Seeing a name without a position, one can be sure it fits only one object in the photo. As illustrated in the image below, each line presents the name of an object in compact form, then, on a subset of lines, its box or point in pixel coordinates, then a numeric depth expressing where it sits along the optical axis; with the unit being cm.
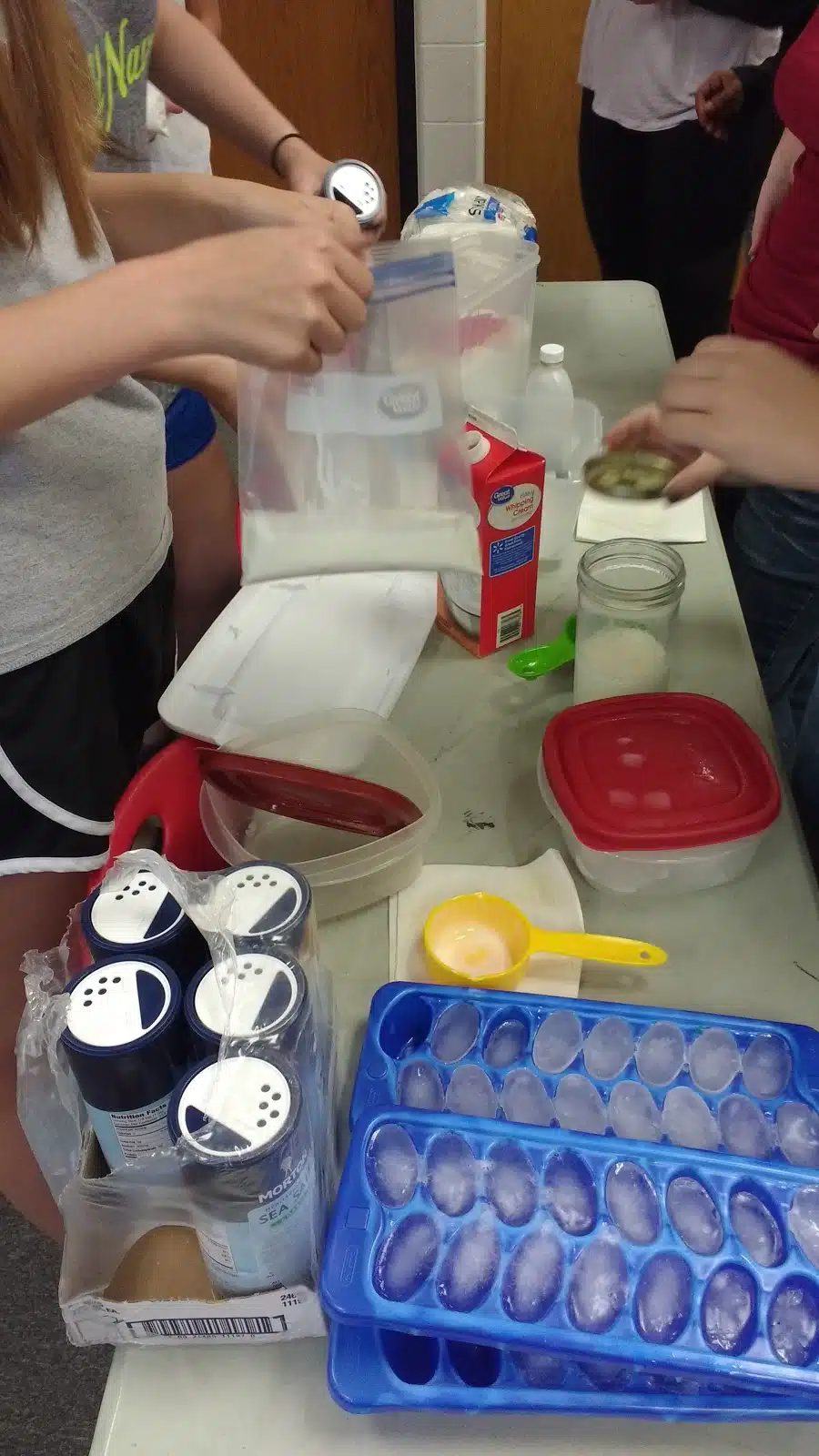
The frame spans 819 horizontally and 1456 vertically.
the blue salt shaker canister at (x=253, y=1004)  41
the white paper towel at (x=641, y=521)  95
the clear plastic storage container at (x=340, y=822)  61
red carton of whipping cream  74
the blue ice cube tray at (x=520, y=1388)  40
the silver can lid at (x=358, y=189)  81
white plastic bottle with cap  99
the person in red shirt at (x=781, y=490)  80
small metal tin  90
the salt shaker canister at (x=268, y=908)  46
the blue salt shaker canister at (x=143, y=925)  45
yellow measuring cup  57
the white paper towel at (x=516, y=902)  58
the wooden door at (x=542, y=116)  227
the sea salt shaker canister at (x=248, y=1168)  38
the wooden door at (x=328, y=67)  236
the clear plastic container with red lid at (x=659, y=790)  61
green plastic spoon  77
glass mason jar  73
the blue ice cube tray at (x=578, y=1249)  39
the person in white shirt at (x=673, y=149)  148
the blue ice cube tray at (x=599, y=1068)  49
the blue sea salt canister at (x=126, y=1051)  40
